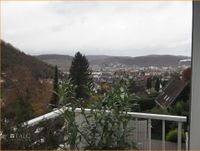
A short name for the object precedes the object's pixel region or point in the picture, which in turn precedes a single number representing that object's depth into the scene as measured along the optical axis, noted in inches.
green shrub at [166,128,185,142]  119.2
